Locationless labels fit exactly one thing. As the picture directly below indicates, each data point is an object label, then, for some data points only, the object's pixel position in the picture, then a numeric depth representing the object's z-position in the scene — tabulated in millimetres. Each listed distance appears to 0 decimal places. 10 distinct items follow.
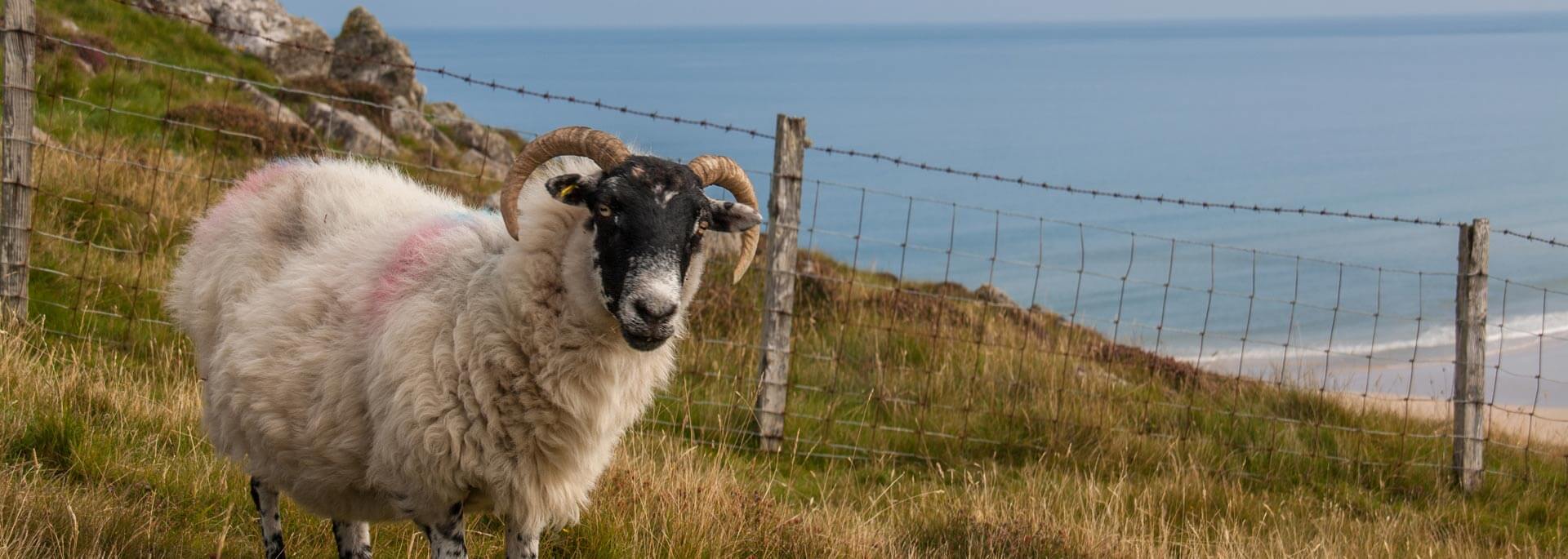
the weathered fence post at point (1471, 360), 8320
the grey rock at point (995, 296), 13797
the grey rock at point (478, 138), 22953
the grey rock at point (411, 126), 20469
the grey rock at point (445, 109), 25041
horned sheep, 4156
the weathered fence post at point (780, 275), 7703
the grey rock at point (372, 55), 23359
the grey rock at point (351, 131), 16422
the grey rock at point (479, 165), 19781
